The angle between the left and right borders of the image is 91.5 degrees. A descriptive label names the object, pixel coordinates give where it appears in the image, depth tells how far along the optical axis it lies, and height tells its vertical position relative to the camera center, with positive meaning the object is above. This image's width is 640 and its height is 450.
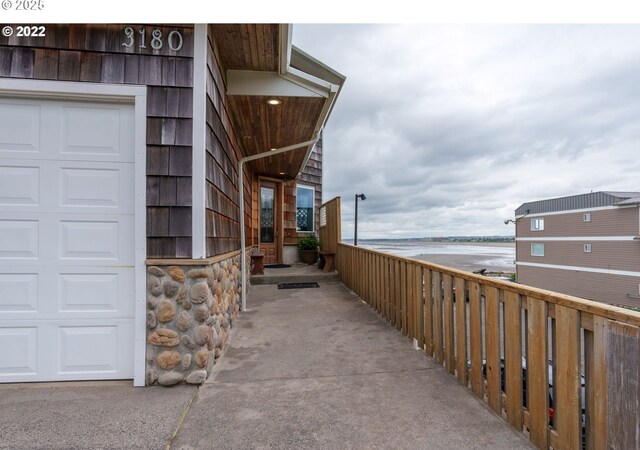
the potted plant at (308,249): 8.34 -0.45
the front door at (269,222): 7.93 +0.26
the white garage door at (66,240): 2.19 -0.06
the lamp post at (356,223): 9.27 +0.27
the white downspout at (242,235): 4.19 -0.04
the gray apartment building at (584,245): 15.62 -0.75
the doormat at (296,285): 5.77 -1.01
